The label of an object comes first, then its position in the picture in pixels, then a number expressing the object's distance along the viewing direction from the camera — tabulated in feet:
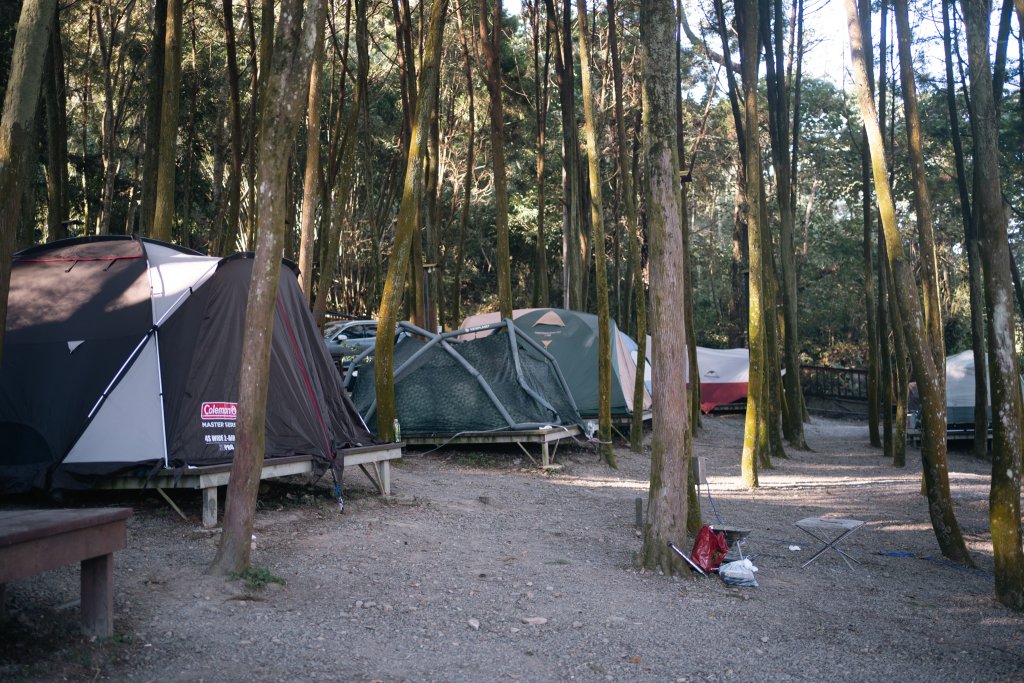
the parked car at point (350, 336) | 68.12
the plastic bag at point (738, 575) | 24.56
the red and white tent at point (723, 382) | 87.40
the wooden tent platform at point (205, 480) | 24.35
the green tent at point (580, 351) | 58.13
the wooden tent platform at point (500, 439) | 42.83
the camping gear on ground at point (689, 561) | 25.03
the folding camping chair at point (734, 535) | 26.25
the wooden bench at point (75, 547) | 14.37
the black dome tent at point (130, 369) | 25.23
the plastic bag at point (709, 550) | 25.21
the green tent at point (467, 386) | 44.14
